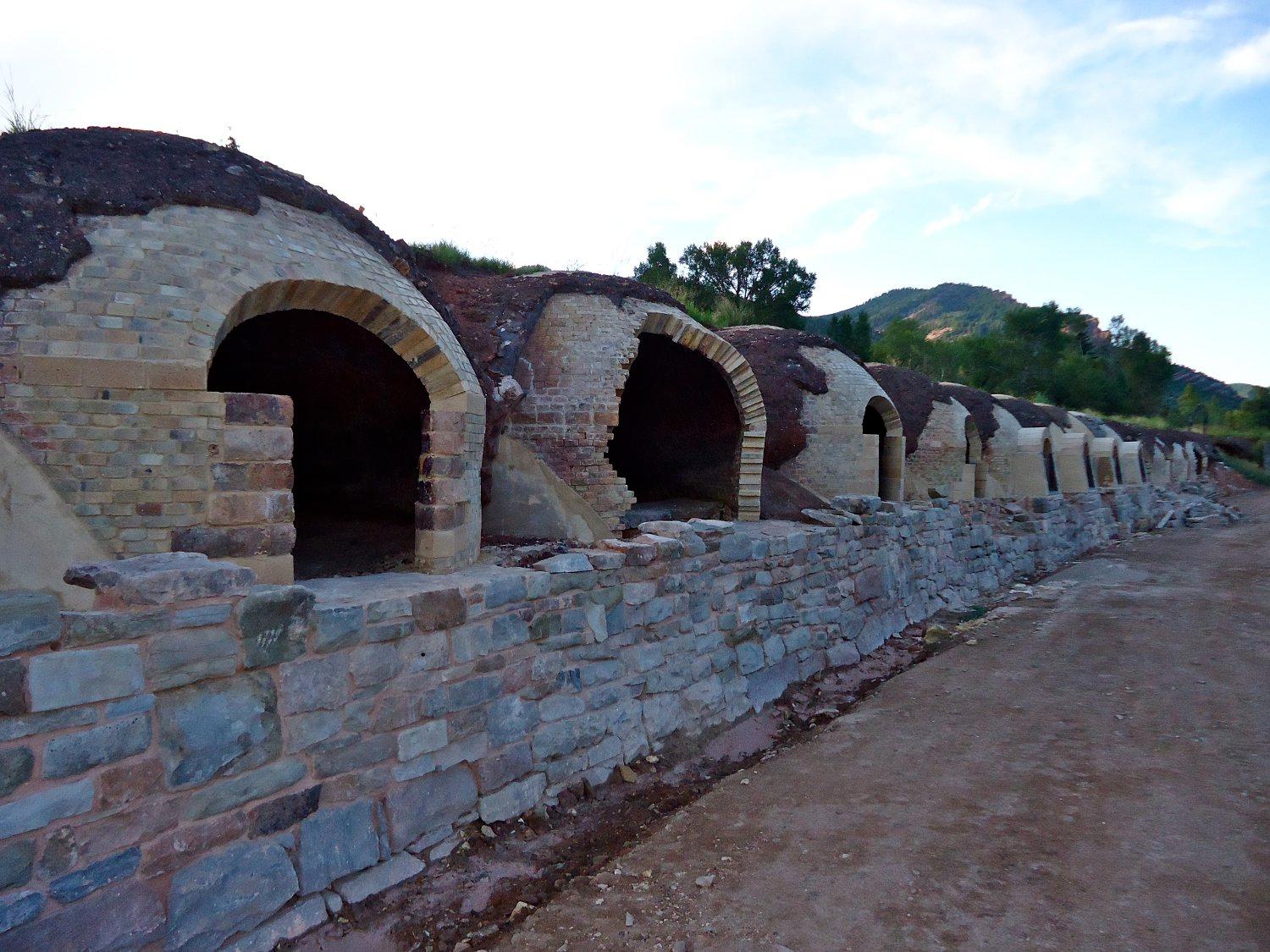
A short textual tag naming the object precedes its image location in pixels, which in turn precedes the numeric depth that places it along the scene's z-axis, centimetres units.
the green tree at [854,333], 2189
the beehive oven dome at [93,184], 383
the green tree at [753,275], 2194
